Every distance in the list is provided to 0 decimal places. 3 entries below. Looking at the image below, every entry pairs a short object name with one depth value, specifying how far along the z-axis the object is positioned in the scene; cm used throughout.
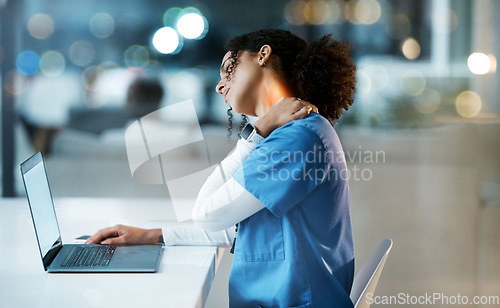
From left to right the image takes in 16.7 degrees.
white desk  350
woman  363
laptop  367
